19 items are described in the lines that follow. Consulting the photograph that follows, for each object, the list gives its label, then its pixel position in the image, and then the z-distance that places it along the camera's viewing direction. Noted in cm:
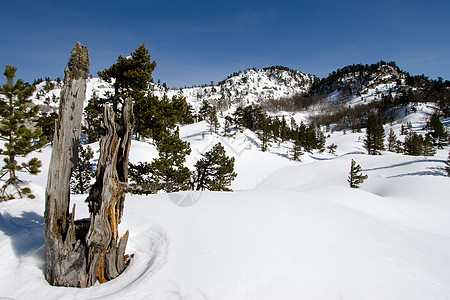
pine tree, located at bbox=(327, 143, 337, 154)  7150
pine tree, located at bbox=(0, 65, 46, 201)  945
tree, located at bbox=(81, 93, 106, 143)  1012
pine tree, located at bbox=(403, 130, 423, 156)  5235
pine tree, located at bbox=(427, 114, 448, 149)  5894
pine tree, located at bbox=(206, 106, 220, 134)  5913
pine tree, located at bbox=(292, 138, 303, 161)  5175
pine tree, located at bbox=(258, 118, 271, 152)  5353
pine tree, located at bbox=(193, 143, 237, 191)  1823
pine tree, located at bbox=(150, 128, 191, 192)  1202
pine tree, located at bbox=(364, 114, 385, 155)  5350
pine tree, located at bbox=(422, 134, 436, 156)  4972
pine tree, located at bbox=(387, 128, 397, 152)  6494
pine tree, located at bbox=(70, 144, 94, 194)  1722
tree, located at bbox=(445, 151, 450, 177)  2763
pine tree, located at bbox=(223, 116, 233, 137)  5912
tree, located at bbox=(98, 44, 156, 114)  1066
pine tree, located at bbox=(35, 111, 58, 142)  2758
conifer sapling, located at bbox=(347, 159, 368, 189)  2516
